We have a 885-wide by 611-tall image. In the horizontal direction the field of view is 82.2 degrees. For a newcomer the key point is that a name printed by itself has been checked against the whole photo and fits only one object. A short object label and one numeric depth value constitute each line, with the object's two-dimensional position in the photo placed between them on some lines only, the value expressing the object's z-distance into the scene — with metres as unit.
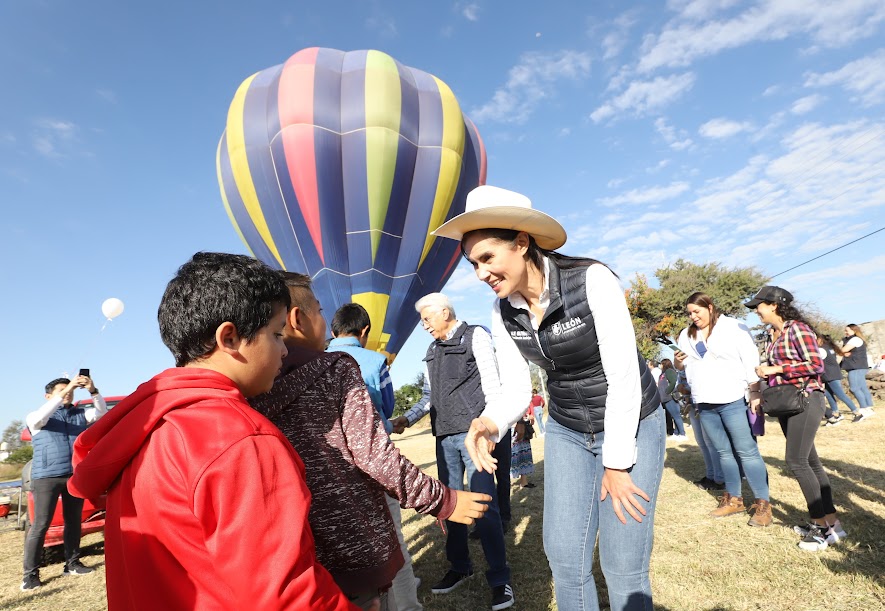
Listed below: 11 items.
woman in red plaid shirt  3.72
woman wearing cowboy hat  1.98
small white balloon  7.15
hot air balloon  13.32
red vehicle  5.83
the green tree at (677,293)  27.56
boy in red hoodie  0.95
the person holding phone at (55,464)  4.96
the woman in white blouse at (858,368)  9.84
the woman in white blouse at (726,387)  4.63
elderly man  3.78
